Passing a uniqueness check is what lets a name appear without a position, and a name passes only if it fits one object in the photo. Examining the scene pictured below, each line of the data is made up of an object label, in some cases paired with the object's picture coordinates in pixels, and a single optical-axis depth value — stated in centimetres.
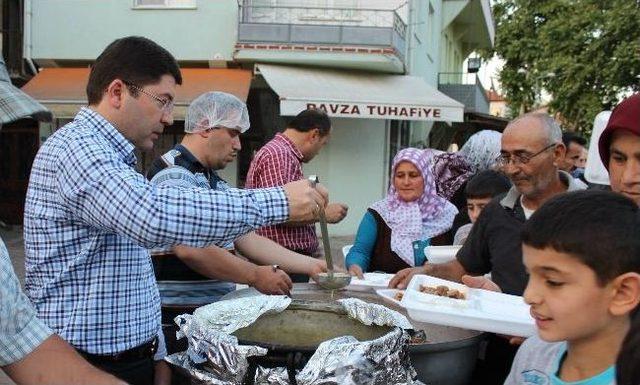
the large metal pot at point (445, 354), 195
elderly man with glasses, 244
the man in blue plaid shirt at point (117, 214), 164
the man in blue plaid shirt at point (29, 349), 152
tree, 1881
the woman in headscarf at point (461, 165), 469
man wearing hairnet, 251
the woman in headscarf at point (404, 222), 359
